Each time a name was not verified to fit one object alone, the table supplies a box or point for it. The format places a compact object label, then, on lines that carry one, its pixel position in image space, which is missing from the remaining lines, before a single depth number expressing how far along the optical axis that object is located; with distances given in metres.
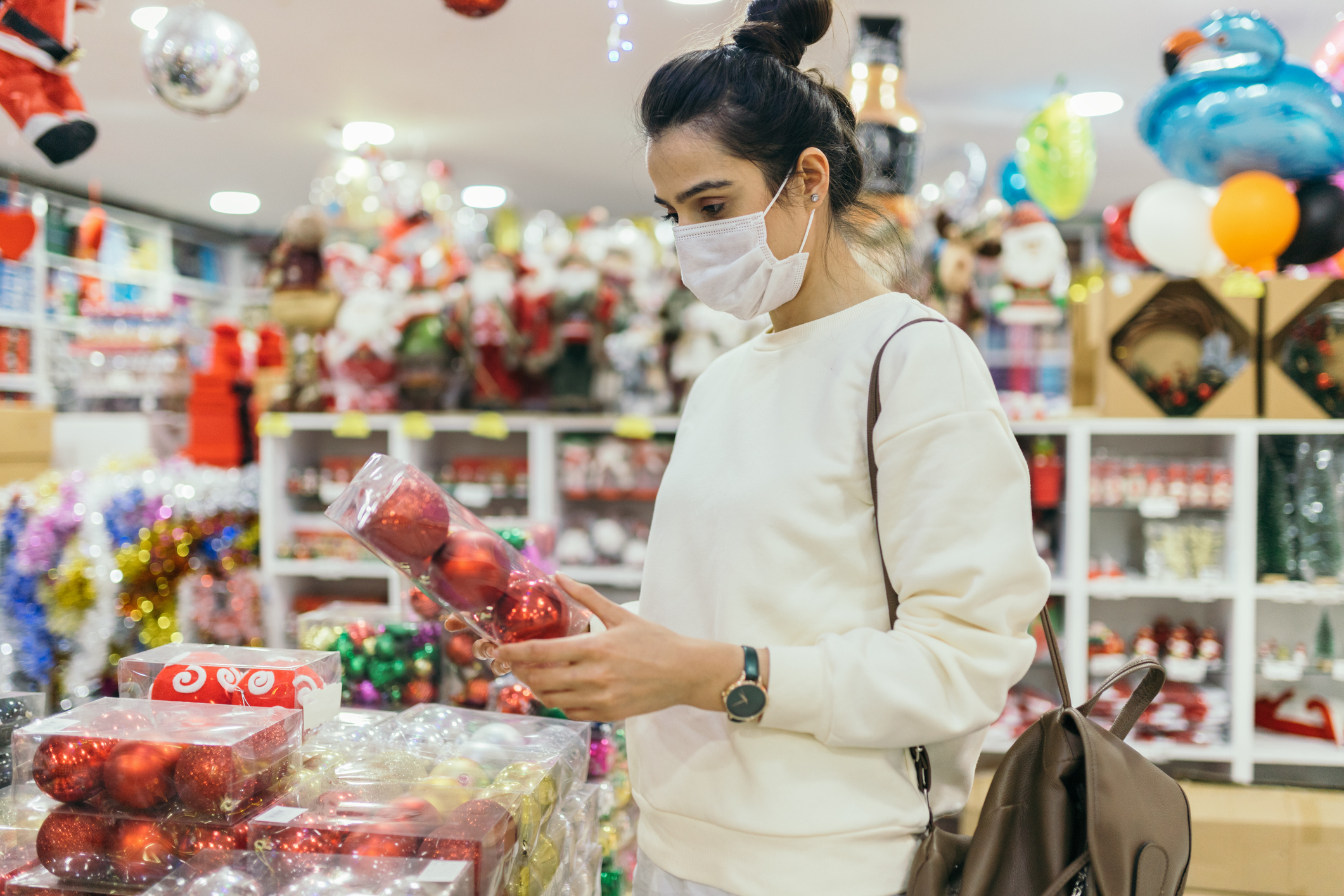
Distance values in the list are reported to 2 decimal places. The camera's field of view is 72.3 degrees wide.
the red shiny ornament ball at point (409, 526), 0.86
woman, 0.77
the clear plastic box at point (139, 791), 0.80
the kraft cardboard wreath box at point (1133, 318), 2.74
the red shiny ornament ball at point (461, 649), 1.52
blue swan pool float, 2.50
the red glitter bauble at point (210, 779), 0.80
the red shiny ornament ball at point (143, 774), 0.80
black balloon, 2.59
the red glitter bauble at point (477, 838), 0.75
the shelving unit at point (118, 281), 5.82
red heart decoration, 1.88
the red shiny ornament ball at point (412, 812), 0.79
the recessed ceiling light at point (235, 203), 6.34
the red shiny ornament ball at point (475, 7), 1.72
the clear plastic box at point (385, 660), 1.50
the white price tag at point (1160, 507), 2.81
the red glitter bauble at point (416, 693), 1.50
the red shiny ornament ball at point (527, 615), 0.88
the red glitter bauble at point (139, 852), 0.80
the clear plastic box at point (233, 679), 0.96
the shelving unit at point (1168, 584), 2.75
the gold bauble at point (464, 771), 0.88
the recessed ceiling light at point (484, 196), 6.16
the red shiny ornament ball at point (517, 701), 1.42
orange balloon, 2.58
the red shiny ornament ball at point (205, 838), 0.81
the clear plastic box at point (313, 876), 0.73
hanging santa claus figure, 1.63
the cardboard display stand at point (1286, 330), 2.70
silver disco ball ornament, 2.26
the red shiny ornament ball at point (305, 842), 0.77
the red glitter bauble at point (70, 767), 0.82
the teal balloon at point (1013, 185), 4.23
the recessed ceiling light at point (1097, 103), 4.23
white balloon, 2.90
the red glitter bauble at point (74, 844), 0.81
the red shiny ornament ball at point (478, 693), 1.53
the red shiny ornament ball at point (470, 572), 0.87
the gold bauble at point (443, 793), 0.82
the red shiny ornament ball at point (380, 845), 0.76
